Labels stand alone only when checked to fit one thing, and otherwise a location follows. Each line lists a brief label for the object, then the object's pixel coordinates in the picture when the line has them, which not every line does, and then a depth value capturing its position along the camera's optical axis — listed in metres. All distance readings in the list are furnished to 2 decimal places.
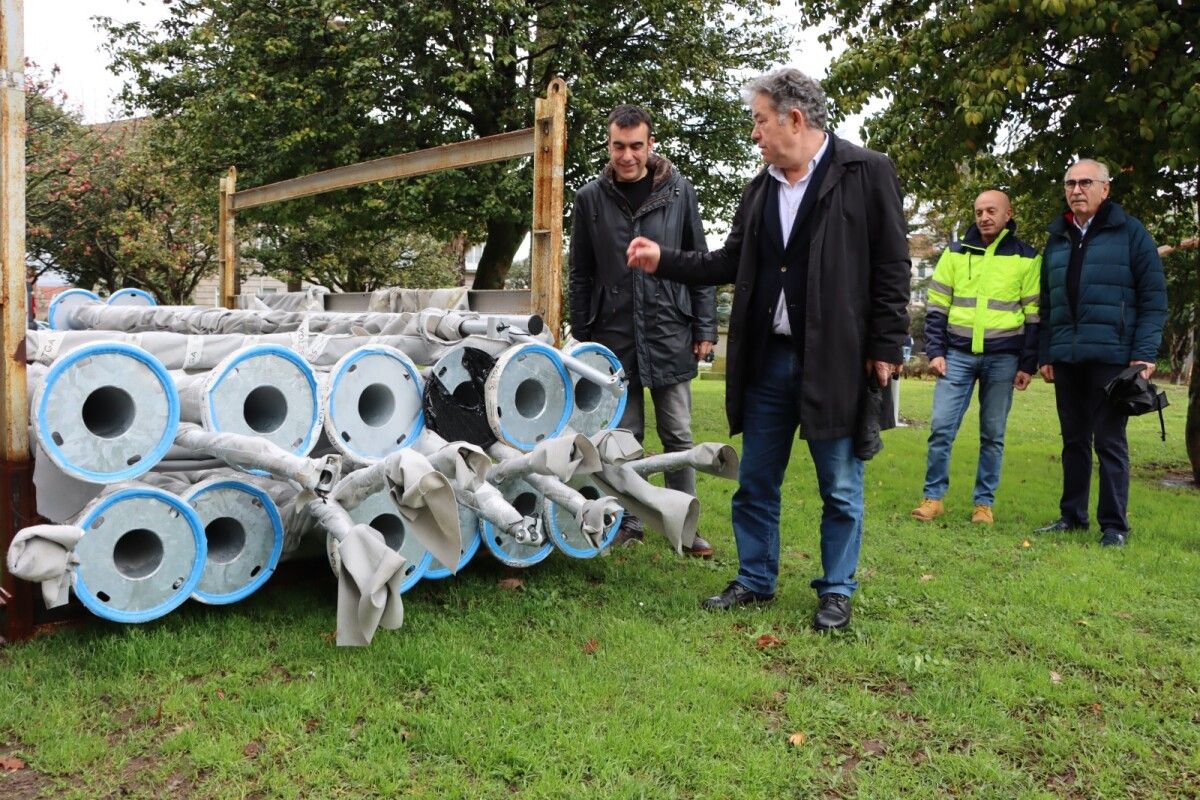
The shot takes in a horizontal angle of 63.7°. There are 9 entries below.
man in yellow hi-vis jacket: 6.13
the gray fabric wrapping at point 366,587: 3.15
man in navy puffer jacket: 5.59
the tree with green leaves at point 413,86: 13.81
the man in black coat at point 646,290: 5.00
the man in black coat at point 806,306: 3.84
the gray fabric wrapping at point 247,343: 3.89
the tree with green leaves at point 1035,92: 6.73
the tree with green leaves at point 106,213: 23.30
